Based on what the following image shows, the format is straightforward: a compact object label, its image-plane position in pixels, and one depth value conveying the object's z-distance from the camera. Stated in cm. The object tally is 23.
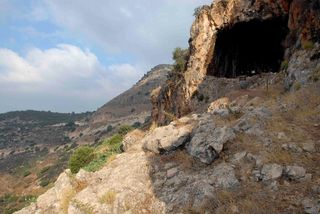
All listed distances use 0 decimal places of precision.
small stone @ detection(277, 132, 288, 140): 831
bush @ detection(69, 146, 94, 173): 1828
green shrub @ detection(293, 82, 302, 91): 1106
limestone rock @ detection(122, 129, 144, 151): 1218
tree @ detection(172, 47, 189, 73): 2032
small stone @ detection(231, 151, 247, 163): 815
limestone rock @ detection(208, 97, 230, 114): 1460
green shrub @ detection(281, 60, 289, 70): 1403
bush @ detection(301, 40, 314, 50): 1266
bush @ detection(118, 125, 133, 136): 3359
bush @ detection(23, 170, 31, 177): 5247
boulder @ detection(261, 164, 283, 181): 723
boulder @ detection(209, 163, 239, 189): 756
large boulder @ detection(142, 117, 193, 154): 977
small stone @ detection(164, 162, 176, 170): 912
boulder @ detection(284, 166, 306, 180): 701
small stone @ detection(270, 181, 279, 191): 692
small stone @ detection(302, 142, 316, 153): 766
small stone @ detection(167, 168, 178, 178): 874
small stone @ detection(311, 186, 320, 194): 652
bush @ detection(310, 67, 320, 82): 1092
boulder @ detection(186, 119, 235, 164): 863
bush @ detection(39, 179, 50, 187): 4172
